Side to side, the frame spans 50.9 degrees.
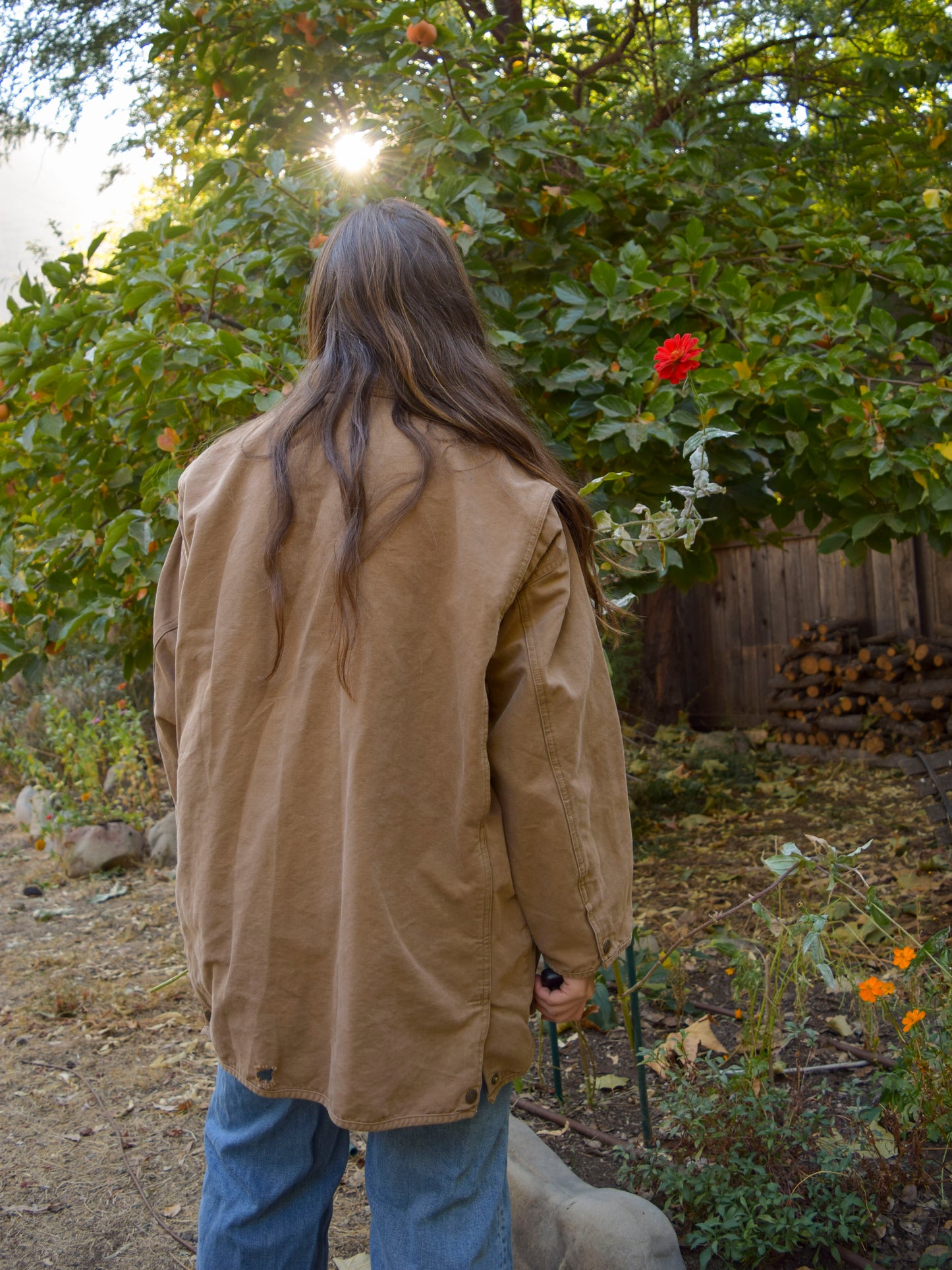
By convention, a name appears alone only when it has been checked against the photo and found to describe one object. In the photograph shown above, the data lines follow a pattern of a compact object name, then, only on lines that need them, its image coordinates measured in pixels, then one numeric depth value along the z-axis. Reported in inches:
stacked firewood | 222.8
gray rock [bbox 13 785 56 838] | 204.2
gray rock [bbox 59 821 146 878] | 189.3
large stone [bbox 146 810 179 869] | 192.7
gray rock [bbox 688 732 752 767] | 225.1
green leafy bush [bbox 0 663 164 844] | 210.7
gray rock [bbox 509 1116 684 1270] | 60.2
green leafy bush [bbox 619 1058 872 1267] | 63.8
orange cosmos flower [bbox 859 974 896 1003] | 66.2
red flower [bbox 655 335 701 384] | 68.0
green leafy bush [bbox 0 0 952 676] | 97.9
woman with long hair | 42.4
